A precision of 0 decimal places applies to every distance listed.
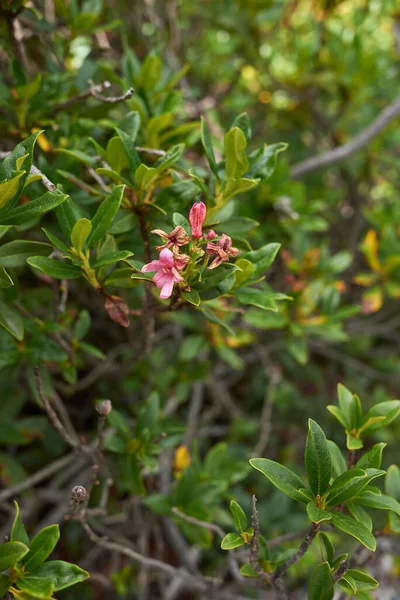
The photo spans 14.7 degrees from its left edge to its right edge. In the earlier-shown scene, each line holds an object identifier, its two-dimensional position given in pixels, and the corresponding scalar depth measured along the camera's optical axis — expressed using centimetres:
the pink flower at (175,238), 48
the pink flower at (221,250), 49
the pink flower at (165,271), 48
